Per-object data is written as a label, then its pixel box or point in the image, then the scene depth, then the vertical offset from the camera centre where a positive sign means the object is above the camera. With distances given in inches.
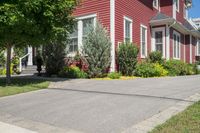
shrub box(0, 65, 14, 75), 878.4 -13.6
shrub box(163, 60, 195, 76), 810.3 -7.1
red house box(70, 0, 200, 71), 700.7 +109.9
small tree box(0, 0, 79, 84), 474.0 +72.9
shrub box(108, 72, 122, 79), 644.1 -19.7
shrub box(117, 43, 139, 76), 686.5 +16.9
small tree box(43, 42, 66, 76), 716.0 +23.0
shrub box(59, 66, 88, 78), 668.1 -13.7
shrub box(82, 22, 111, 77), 648.4 +33.2
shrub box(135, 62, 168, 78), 708.7 -10.6
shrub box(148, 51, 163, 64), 803.4 +21.7
